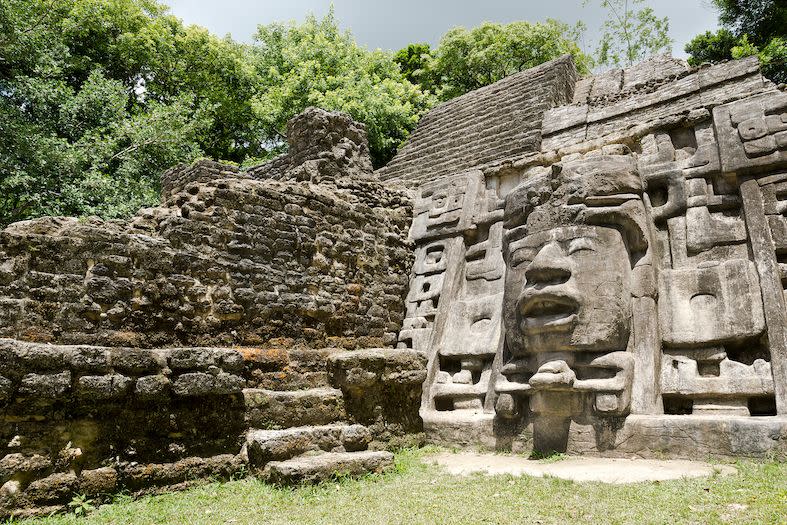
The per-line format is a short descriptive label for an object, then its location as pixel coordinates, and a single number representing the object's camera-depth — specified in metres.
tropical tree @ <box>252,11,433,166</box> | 16.83
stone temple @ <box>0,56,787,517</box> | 3.96
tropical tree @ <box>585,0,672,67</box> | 20.77
